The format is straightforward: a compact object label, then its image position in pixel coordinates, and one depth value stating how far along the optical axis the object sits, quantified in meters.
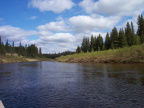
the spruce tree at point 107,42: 99.74
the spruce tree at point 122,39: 76.56
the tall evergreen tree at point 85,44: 129.50
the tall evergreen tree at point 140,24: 84.88
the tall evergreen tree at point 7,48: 148.25
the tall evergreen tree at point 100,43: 107.19
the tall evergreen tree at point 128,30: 87.76
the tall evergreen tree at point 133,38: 74.50
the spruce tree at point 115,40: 84.66
